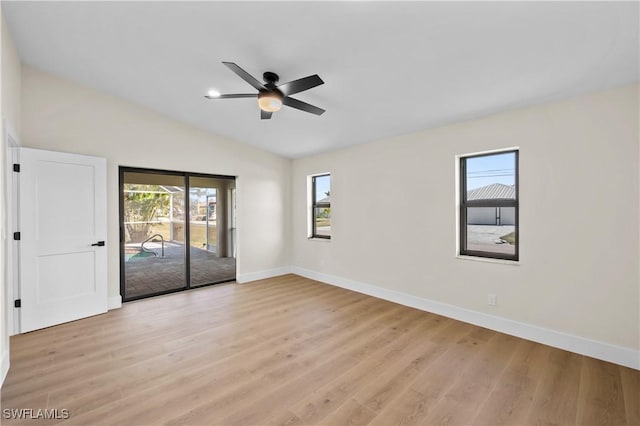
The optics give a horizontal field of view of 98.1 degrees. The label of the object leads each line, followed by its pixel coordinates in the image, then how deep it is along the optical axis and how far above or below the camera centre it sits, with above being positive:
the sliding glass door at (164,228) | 4.34 -0.29
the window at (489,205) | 3.26 +0.08
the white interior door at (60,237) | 3.24 -0.32
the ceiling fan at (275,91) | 2.39 +1.14
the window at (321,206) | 5.62 +0.12
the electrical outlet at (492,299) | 3.27 -1.04
